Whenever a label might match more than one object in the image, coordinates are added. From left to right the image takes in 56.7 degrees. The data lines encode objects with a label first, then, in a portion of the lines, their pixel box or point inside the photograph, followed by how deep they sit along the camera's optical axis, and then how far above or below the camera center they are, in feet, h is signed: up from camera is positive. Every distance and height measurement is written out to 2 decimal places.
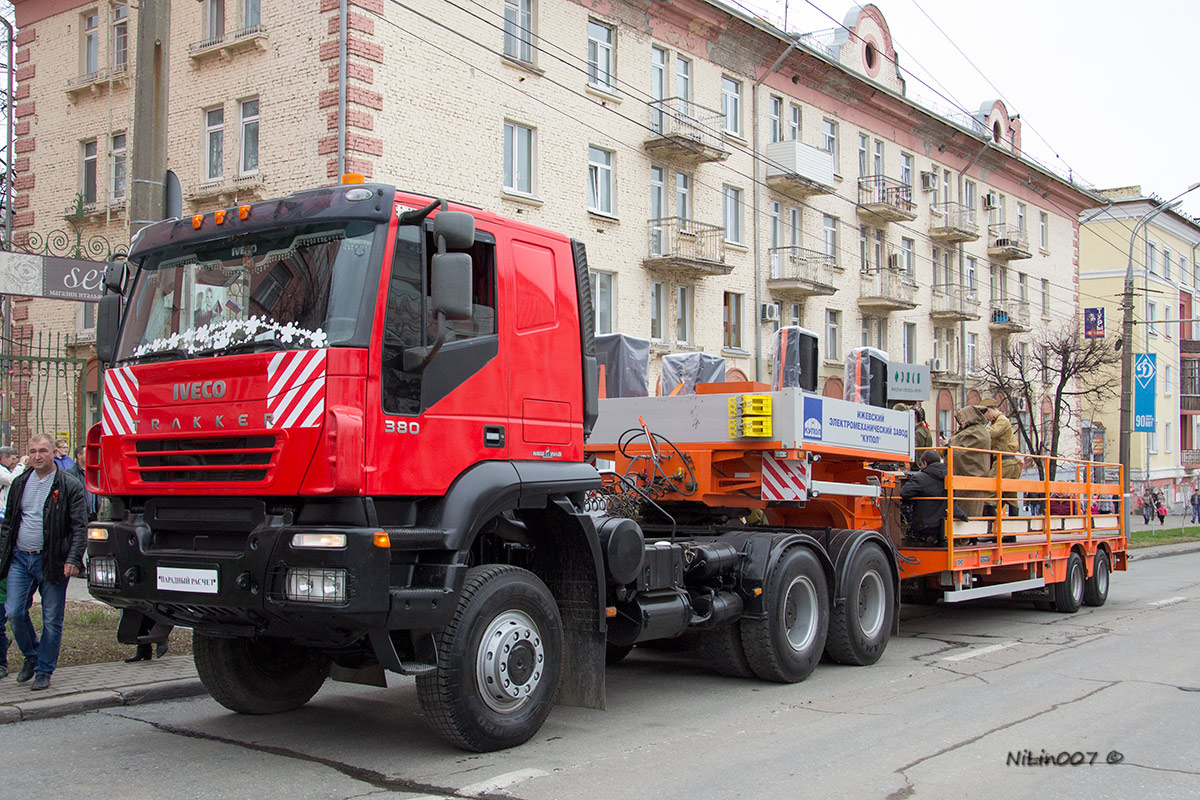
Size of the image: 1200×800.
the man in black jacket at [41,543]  26.18 -2.42
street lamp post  90.38 +6.27
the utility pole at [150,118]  28.68 +8.44
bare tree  114.42 +8.66
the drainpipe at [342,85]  63.26 +20.51
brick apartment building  67.36 +22.49
